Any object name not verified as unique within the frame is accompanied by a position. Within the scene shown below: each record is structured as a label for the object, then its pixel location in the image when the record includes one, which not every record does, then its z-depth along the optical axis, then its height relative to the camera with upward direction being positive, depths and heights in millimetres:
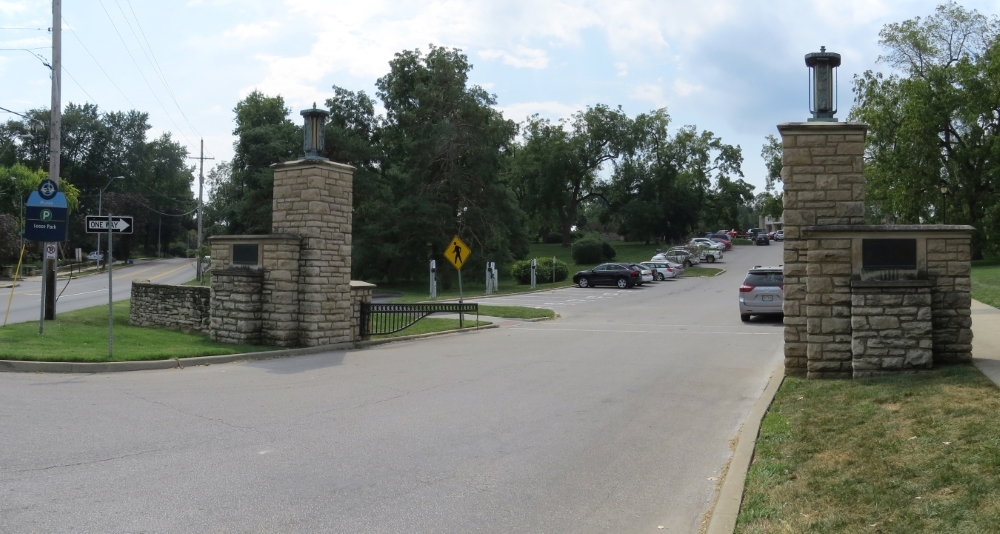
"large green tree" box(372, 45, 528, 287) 44969 +5119
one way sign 13070 +656
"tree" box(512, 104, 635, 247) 75812 +11081
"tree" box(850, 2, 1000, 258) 46344 +7460
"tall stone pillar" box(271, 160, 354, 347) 15062 +671
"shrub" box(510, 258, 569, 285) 48094 -225
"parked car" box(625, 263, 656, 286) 45688 -253
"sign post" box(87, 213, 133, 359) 12812 +647
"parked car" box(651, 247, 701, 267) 56812 +924
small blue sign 14789 +868
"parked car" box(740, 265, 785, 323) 21688 -619
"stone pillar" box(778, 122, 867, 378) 10648 +1068
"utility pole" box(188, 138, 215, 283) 54341 +6393
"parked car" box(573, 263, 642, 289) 43281 -424
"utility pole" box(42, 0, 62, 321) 18797 +3925
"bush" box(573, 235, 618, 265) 62188 +1383
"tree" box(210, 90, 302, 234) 47688 +6782
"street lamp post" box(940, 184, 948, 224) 45831 +3792
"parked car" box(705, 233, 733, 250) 76675 +3138
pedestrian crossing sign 21203 +397
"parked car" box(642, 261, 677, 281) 48141 -13
